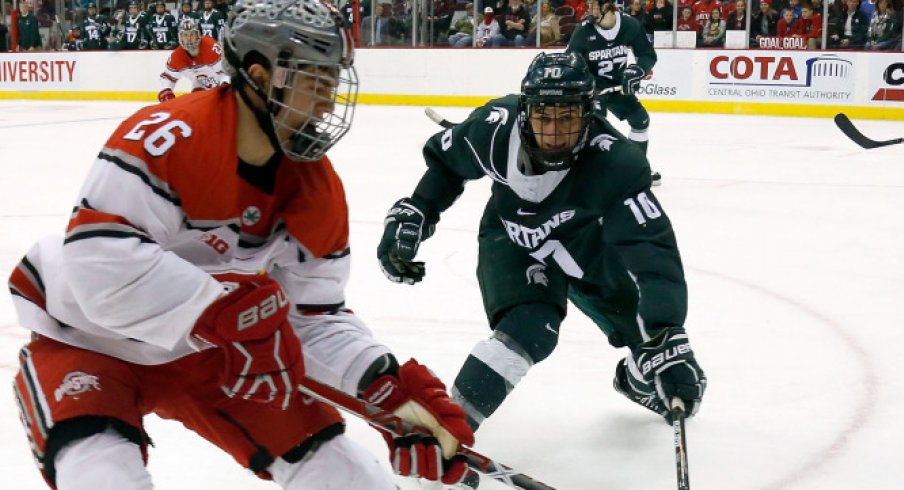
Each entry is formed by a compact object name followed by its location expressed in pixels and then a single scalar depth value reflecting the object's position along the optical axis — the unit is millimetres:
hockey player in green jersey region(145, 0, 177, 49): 14266
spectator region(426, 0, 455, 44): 12789
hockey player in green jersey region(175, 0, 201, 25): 13911
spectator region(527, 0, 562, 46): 12008
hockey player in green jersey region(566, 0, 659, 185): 7219
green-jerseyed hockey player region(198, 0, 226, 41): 13773
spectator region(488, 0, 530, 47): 12141
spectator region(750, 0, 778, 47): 10984
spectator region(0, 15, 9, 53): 15375
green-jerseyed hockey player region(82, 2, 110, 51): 14797
